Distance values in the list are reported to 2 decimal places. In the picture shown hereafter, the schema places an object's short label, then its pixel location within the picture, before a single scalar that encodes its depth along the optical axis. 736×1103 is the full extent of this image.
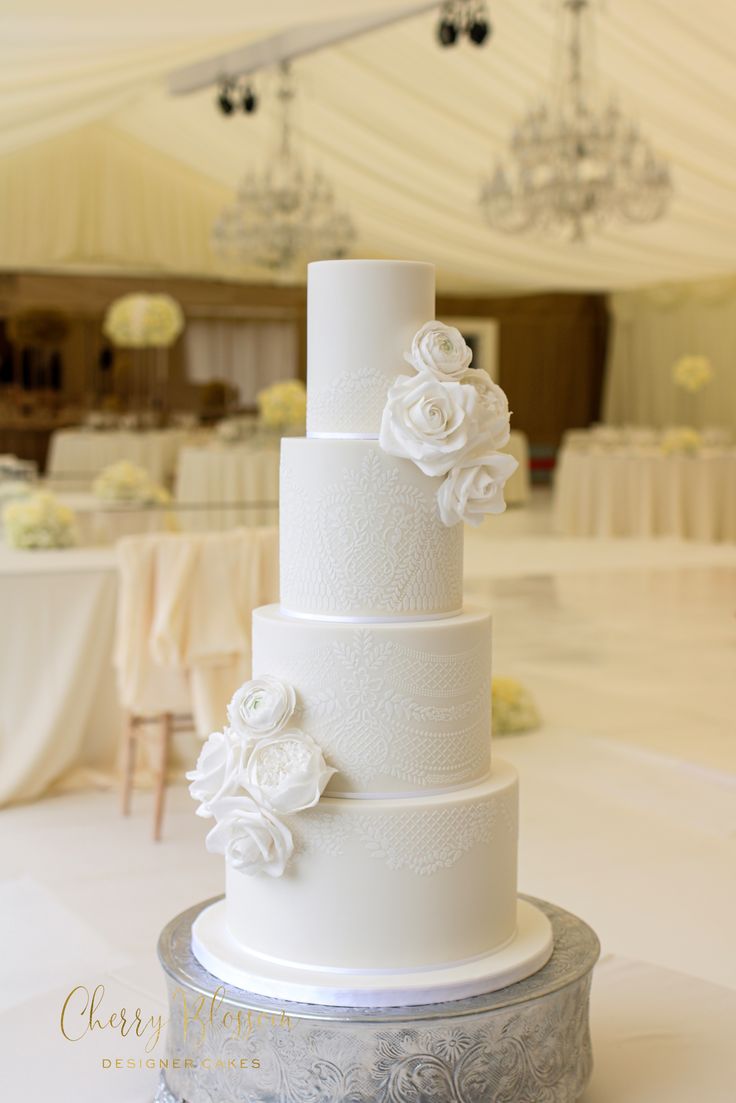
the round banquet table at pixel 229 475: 10.31
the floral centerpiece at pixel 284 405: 9.41
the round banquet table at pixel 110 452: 14.23
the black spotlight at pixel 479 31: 7.08
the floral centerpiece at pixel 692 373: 12.36
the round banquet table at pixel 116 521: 6.37
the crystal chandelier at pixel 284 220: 10.59
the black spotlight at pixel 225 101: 9.34
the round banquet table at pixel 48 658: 4.66
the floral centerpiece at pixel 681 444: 11.90
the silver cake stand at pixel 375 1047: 2.15
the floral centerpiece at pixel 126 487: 6.61
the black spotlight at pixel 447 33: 7.11
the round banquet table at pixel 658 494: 11.80
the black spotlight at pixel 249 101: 9.19
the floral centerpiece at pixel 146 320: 12.90
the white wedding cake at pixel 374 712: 2.24
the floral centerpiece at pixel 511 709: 5.35
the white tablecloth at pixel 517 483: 15.12
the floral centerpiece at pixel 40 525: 5.14
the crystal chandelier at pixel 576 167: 8.25
